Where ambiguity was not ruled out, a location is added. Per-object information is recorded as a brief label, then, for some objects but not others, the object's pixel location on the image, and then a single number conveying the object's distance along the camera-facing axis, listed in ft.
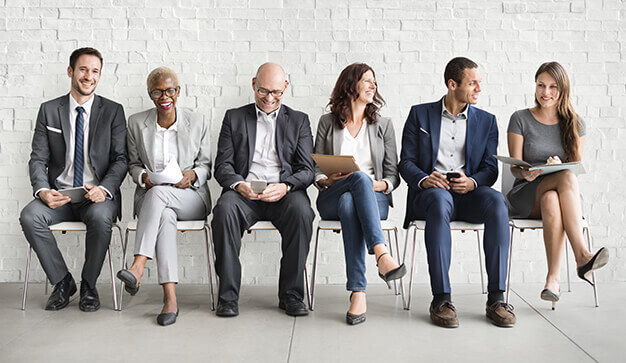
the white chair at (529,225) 10.87
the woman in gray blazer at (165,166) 10.55
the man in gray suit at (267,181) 10.68
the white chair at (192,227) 11.09
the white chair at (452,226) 10.77
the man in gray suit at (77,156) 11.36
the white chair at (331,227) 10.97
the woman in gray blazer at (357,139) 11.17
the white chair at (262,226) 11.06
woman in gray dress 10.57
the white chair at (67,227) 11.20
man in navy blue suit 10.19
